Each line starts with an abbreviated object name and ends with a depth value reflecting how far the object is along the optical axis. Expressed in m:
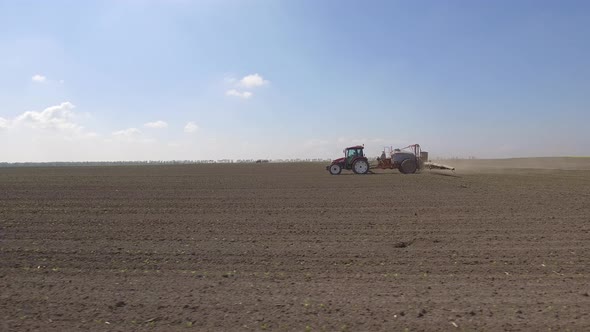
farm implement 32.50
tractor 32.53
